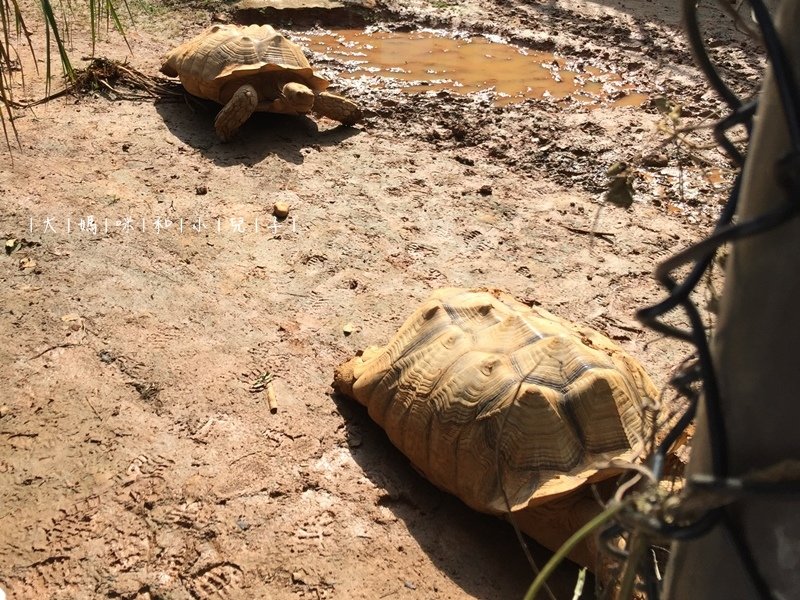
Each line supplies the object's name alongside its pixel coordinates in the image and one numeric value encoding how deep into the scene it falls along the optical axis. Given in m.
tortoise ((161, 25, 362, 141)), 4.88
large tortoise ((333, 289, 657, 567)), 2.12
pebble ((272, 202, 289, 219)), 4.02
